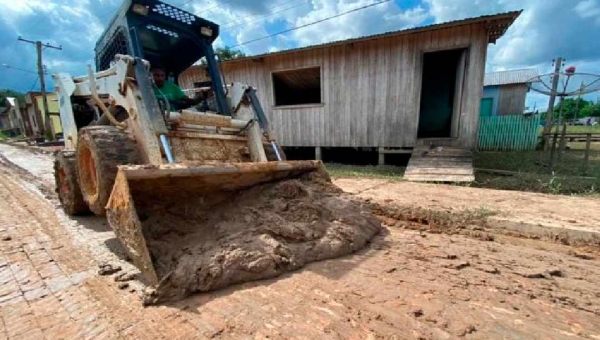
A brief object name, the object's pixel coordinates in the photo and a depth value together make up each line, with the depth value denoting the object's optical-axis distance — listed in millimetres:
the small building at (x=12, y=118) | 36069
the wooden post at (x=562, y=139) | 7062
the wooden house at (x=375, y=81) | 7414
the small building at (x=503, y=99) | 20156
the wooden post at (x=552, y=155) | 7187
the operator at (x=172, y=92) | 3922
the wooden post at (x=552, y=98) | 8679
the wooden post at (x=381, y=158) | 8844
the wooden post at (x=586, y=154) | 6500
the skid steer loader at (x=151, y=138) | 2367
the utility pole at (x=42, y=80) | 21703
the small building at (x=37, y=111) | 27706
